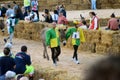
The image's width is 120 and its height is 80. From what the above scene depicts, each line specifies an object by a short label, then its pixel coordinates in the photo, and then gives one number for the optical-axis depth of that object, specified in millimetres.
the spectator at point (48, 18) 20234
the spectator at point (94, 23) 17467
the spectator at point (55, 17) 21269
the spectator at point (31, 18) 20400
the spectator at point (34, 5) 25253
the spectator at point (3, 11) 24219
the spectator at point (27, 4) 26625
